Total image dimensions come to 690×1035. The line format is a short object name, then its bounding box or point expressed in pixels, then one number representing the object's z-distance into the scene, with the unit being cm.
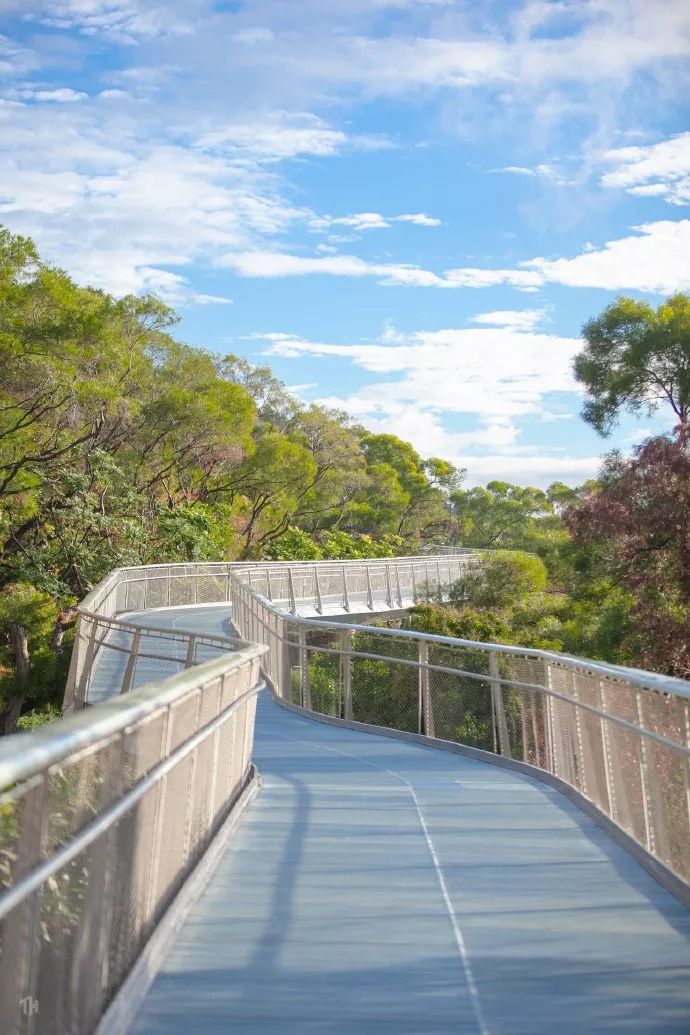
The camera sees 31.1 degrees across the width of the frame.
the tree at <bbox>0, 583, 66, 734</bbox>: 3900
